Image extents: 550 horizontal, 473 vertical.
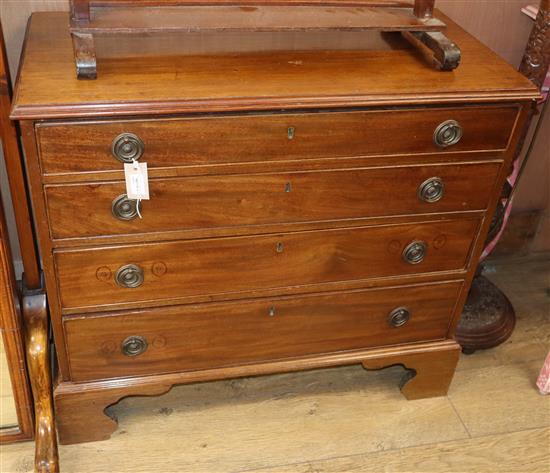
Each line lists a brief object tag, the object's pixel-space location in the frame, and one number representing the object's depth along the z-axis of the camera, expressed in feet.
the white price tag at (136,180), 4.64
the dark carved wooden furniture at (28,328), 5.24
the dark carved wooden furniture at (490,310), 6.93
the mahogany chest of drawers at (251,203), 4.57
